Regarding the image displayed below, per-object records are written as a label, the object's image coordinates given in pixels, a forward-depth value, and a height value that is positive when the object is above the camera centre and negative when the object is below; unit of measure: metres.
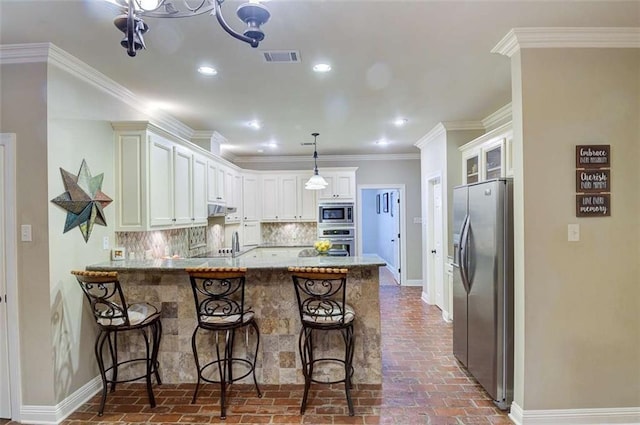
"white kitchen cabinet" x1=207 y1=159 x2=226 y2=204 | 4.86 +0.44
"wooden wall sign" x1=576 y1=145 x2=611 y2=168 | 2.52 +0.36
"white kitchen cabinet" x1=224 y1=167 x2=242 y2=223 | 5.70 +0.33
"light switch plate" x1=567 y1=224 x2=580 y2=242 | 2.54 -0.17
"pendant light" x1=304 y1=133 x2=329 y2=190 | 5.62 +0.45
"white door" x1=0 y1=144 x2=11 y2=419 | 2.62 -0.80
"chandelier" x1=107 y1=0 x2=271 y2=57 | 1.36 +0.75
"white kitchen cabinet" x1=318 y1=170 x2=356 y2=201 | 6.96 +0.47
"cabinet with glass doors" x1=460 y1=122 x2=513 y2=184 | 3.57 +0.60
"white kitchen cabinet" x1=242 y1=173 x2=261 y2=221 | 6.73 +0.28
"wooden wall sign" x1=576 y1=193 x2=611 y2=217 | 2.53 +0.02
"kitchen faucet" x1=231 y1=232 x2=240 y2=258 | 5.60 -0.54
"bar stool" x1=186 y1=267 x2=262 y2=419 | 2.72 -0.82
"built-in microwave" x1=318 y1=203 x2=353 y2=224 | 6.92 -0.04
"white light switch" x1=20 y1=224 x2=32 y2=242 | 2.62 -0.13
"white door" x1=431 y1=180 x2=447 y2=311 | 5.31 -0.59
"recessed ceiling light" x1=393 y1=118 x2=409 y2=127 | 4.66 +1.18
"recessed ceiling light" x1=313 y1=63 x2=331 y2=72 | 2.90 +1.19
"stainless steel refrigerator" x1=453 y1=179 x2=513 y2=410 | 2.71 -0.59
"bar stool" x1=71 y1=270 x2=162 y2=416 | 2.67 -0.85
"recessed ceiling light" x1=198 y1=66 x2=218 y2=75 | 2.94 +1.19
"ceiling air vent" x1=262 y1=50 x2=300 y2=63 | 2.67 +1.19
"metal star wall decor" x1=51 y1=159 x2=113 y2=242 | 2.78 +0.12
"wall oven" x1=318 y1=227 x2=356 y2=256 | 6.89 -0.50
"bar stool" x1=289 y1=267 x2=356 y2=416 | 2.64 -0.82
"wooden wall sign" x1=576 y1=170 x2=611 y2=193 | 2.52 +0.18
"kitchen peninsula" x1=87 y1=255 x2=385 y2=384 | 3.14 -0.92
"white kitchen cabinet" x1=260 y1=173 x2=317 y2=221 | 7.05 +0.29
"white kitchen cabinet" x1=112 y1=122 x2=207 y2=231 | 3.29 +0.35
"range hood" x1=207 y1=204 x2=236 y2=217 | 4.89 +0.04
